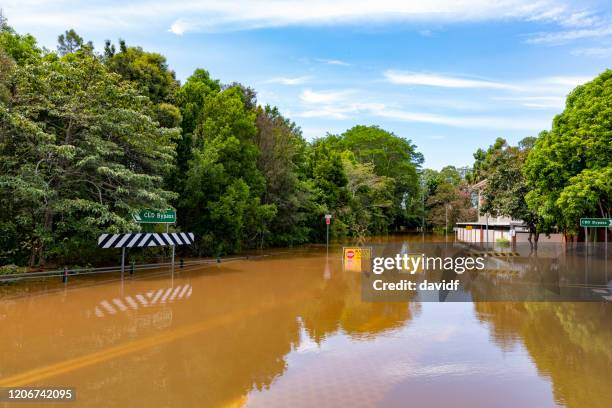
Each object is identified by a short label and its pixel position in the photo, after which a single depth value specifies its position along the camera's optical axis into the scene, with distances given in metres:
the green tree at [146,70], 23.61
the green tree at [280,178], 31.97
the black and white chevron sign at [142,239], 16.44
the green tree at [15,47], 19.24
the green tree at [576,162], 23.19
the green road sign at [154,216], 17.62
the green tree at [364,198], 46.12
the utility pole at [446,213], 61.03
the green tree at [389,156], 64.75
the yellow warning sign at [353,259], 23.02
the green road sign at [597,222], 21.48
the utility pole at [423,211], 69.44
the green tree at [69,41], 32.19
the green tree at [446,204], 63.33
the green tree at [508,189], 32.72
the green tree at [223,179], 24.23
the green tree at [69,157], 15.67
